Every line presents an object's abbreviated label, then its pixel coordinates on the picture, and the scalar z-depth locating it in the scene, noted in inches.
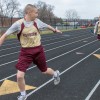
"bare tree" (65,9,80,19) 3358.3
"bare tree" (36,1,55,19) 3085.6
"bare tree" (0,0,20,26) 2487.0
